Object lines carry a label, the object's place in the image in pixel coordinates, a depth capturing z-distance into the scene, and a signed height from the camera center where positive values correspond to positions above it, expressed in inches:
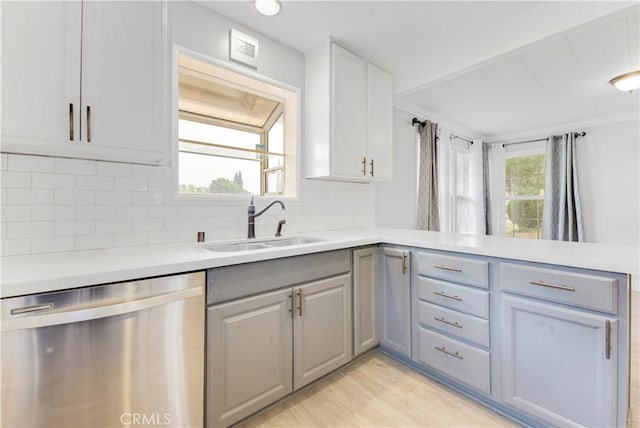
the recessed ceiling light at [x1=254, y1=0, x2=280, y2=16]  68.2 +53.0
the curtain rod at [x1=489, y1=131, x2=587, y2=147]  169.3 +51.8
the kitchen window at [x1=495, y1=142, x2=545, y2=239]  192.5 +18.8
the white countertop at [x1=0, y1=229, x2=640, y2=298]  35.6 -7.6
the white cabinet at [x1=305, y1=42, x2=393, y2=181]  86.0 +33.2
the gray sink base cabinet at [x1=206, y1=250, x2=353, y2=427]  50.0 -24.1
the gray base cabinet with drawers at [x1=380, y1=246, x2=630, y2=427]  45.5 -23.8
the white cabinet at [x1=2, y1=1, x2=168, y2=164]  40.3 +22.1
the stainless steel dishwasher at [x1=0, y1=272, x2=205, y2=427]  33.8 -19.8
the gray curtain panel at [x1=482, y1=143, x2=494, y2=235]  203.9 +15.4
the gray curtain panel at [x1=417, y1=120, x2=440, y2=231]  141.2 +16.3
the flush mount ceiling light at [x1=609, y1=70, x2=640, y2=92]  105.7 +53.5
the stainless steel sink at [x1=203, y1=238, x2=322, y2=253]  68.5 -7.9
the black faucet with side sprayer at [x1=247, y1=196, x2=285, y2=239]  76.4 -0.8
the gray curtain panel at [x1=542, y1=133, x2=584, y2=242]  168.4 +14.2
